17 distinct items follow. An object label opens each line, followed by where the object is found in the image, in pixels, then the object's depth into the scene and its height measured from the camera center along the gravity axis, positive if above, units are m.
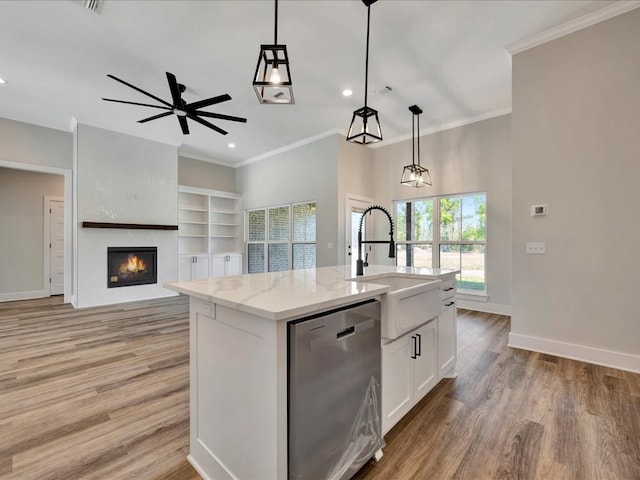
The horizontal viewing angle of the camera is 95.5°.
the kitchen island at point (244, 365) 1.08 -0.52
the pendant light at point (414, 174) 4.38 +1.06
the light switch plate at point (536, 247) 3.00 -0.07
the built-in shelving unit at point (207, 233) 6.75 +0.21
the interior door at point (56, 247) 6.09 -0.12
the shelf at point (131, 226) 4.95 +0.29
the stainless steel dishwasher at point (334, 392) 1.11 -0.65
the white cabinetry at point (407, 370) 1.65 -0.82
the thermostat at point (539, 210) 2.99 +0.32
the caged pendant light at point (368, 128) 2.49 +1.01
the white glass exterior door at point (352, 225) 5.43 +0.31
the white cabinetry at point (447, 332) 2.24 -0.73
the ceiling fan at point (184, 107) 3.11 +1.57
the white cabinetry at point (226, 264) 7.05 -0.57
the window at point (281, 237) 5.98 +0.09
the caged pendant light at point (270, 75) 1.84 +1.10
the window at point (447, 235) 4.82 +0.11
